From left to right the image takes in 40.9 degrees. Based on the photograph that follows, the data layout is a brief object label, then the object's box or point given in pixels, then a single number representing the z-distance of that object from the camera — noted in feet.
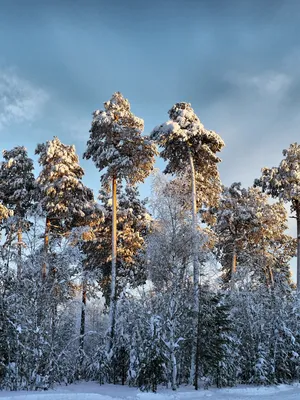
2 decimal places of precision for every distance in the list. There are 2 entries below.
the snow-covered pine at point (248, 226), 98.63
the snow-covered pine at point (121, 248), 89.56
